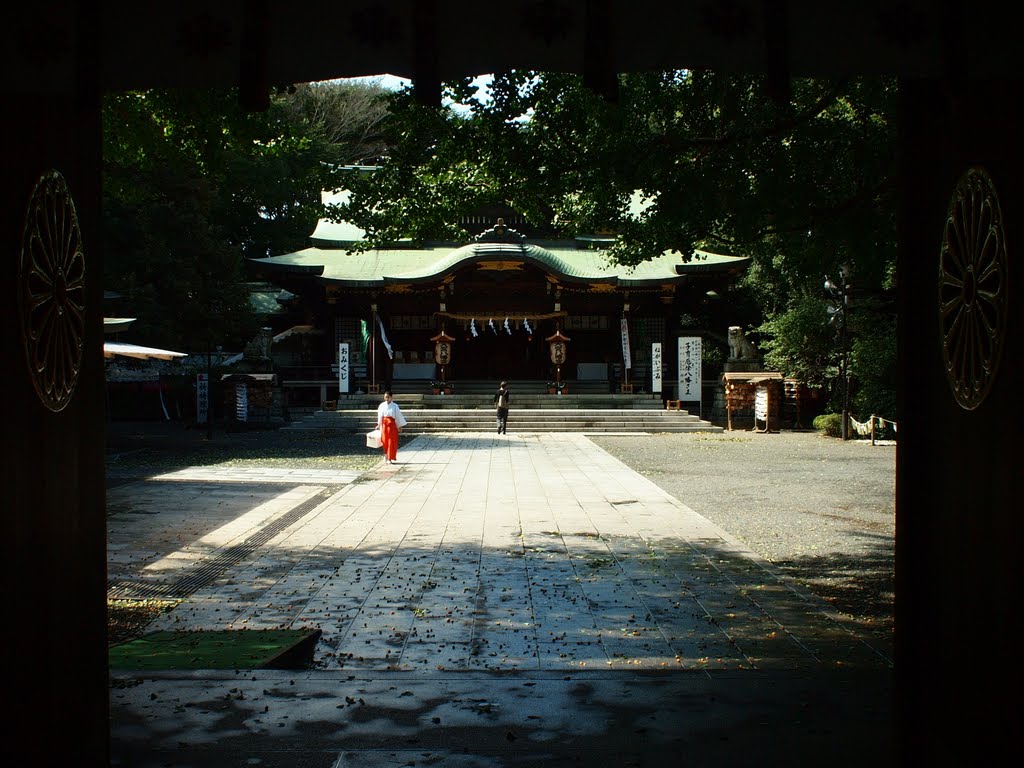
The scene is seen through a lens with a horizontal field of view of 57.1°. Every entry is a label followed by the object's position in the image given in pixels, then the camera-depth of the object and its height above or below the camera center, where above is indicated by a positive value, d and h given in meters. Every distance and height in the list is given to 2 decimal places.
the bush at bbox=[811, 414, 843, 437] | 24.25 -1.41
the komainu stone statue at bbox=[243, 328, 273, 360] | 28.67 +0.89
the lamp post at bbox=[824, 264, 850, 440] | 22.75 +1.48
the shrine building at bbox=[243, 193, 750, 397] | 30.48 +2.31
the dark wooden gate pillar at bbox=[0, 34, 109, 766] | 2.86 -0.18
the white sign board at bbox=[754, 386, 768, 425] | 26.44 -0.94
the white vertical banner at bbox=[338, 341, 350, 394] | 29.41 +0.14
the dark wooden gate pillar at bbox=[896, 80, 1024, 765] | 2.79 -0.22
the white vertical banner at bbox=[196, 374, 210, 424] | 24.48 -0.45
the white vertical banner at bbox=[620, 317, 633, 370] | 30.78 +0.97
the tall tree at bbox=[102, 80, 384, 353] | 29.66 +4.97
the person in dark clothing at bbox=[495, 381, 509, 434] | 24.88 -0.85
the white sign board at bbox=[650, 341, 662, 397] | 29.33 +0.04
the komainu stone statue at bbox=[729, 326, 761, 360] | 29.28 +0.80
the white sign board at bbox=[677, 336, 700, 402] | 28.56 -0.06
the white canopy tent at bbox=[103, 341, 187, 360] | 20.41 +0.55
